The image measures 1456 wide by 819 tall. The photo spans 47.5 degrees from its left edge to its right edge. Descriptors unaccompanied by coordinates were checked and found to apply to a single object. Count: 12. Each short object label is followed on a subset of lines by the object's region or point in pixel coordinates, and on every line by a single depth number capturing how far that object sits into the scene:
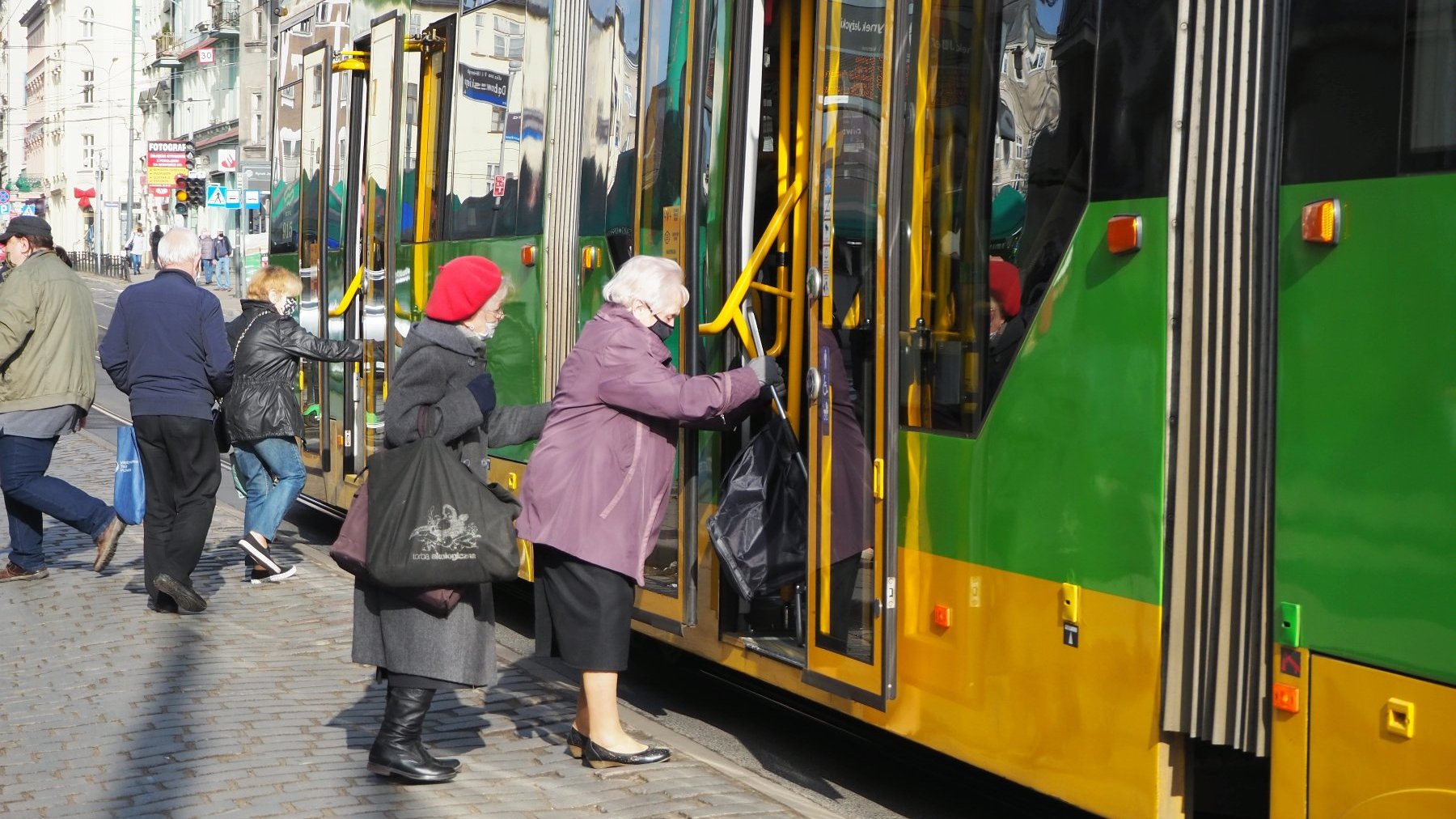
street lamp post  57.66
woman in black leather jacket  9.20
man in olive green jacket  8.98
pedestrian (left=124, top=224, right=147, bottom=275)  59.56
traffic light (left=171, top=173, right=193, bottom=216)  44.62
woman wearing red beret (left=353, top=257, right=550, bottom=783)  5.38
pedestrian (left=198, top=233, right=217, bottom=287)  52.16
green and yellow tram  3.47
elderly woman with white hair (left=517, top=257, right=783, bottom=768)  5.39
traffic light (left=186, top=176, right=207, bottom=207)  44.91
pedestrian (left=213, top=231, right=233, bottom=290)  51.59
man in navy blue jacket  8.33
